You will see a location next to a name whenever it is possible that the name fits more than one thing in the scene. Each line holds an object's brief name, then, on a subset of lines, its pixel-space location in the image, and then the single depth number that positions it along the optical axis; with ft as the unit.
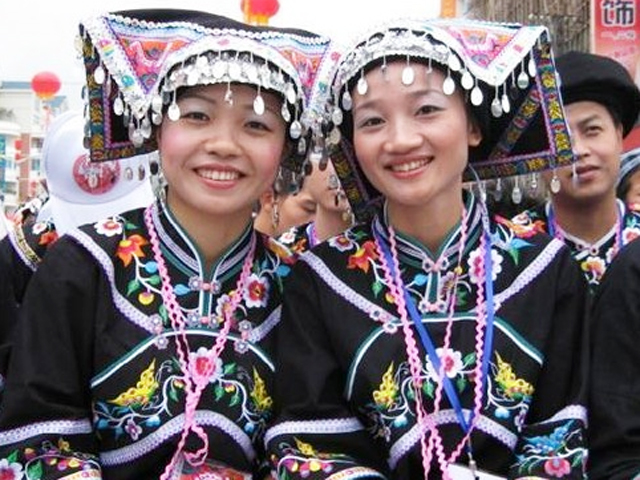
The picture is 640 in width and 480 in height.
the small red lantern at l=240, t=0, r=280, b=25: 14.02
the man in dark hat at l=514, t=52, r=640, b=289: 10.77
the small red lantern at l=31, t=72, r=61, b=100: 48.70
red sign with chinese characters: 34.86
